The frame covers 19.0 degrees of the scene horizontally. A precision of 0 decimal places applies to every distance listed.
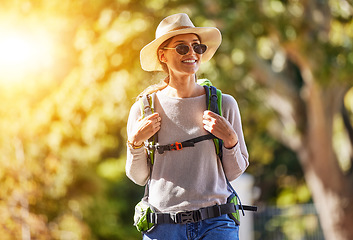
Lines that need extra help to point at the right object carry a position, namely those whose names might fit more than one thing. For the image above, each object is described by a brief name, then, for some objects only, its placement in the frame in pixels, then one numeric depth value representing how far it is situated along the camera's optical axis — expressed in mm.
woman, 4946
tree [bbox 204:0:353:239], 16612
